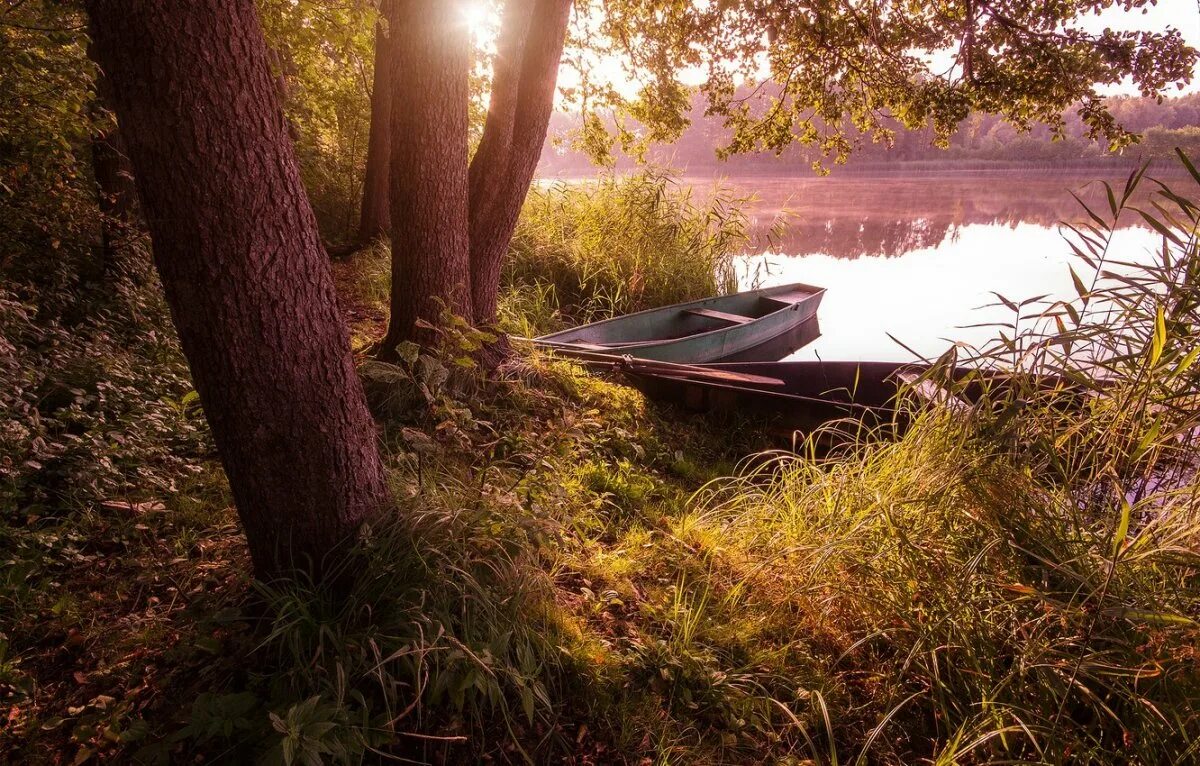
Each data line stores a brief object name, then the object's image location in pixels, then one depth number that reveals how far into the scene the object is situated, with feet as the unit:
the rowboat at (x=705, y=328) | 18.12
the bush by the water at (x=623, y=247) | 23.63
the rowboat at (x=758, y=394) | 14.46
